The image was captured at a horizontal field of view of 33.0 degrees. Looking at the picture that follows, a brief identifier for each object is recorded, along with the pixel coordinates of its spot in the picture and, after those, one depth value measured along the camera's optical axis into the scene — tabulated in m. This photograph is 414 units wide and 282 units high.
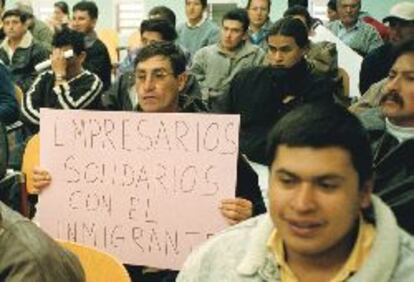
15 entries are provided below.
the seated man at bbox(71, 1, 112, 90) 6.18
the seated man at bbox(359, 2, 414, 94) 4.62
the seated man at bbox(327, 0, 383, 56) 7.43
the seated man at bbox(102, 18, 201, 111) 4.05
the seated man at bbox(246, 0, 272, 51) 7.27
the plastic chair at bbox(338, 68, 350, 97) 5.32
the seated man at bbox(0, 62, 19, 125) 4.36
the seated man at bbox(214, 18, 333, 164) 3.74
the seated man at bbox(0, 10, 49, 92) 6.21
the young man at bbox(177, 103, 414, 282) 1.46
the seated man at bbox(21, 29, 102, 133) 4.39
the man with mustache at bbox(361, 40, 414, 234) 2.07
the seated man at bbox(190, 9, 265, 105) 5.80
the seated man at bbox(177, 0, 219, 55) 7.14
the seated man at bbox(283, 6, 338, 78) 5.32
